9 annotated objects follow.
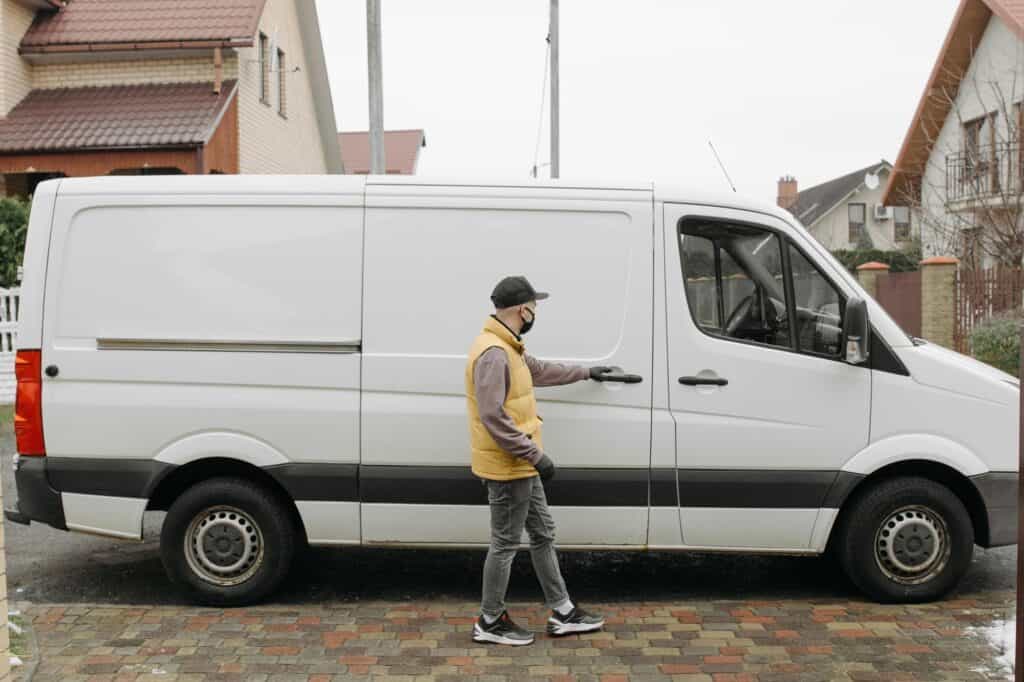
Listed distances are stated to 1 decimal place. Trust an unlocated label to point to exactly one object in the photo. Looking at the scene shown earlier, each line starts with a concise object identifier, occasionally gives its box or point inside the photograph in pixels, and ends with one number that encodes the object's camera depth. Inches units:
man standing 211.8
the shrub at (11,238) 635.5
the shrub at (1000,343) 662.5
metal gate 796.0
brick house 757.3
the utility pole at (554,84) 798.5
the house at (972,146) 903.7
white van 239.3
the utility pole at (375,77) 509.8
